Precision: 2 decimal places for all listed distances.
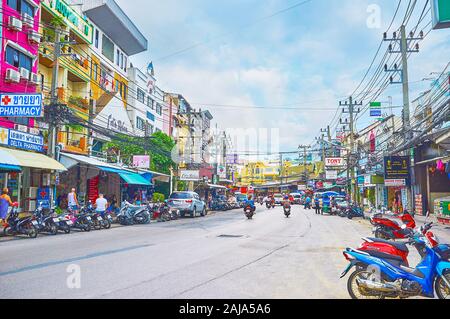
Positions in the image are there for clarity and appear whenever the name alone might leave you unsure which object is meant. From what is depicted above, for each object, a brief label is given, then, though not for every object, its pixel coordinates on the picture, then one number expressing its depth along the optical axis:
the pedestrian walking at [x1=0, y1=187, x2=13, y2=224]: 15.72
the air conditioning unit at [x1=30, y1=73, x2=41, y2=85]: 23.03
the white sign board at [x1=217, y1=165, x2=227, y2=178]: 63.46
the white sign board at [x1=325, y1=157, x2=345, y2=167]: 45.52
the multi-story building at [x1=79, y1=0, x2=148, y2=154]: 32.38
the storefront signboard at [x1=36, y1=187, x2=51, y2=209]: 19.57
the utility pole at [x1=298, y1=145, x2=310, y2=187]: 76.05
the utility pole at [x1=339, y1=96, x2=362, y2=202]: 40.42
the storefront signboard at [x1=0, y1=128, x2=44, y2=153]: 18.98
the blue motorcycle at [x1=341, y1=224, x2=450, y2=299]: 5.96
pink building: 21.14
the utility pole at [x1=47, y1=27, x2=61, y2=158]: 18.94
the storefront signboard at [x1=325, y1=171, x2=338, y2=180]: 54.69
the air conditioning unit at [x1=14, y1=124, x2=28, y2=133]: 21.90
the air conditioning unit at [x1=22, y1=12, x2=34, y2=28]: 22.42
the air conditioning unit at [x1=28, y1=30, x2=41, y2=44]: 23.09
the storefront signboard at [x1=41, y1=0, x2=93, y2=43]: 26.26
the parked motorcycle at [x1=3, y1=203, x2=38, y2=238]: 14.68
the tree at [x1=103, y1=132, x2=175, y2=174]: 33.22
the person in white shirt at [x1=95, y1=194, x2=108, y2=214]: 19.46
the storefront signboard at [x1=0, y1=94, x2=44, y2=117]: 16.88
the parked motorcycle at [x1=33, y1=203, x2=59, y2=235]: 15.56
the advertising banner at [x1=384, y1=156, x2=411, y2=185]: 28.02
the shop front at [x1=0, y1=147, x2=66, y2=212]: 17.28
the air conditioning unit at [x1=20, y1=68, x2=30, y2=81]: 22.06
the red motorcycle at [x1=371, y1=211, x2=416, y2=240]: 11.76
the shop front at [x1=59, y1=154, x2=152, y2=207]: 23.65
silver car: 28.23
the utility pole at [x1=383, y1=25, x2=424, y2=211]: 24.39
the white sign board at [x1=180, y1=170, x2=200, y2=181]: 38.94
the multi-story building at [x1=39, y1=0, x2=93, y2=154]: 26.34
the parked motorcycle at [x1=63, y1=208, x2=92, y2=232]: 17.71
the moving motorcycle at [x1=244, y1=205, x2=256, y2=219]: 26.88
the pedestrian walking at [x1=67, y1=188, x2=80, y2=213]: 19.39
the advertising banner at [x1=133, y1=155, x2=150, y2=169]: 29.91
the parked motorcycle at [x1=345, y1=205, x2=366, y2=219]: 29.25
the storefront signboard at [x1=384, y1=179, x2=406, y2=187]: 27.08
